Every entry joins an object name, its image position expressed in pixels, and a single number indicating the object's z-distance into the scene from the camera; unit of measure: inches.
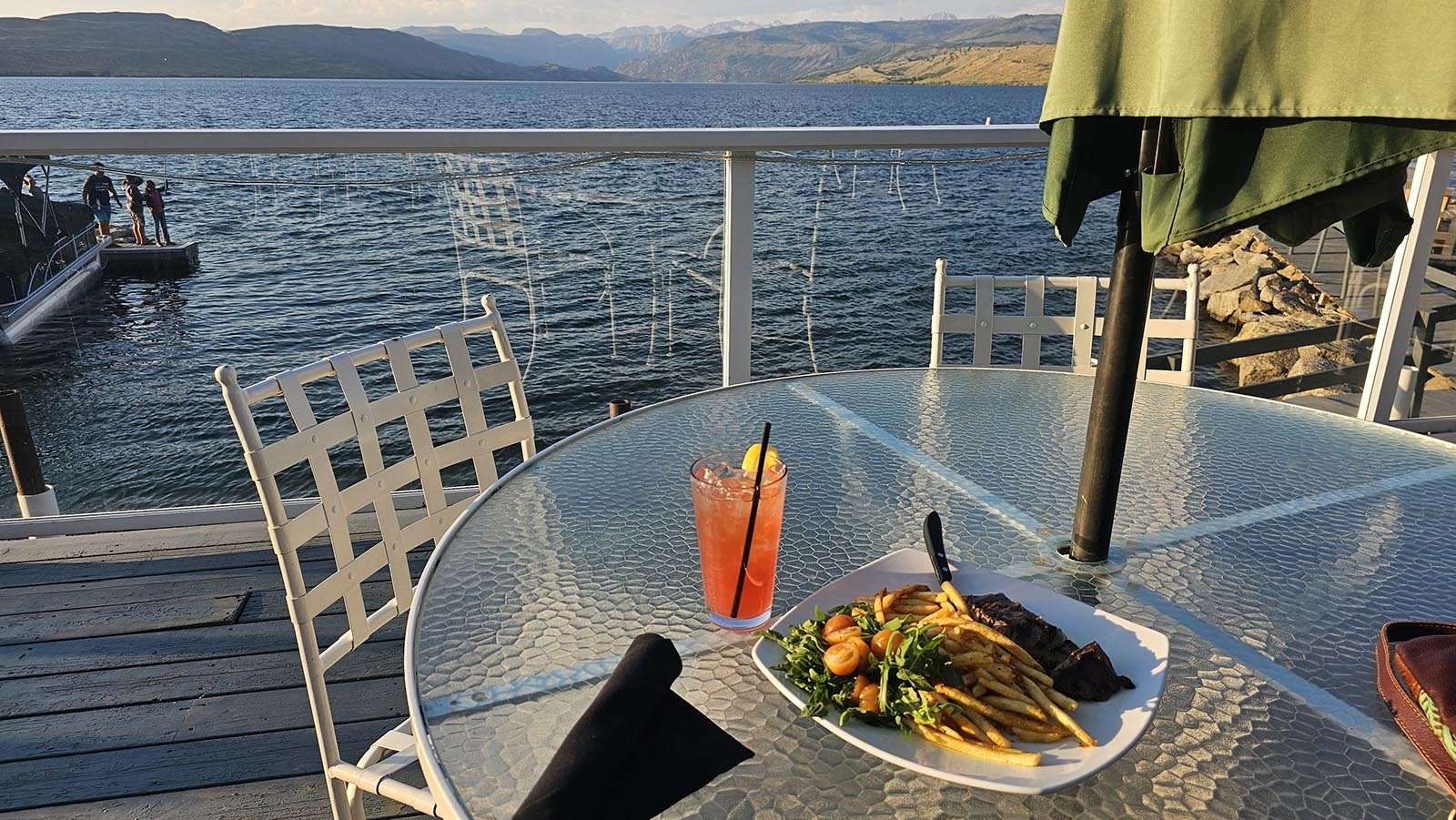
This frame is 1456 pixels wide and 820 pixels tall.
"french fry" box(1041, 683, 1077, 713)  29.8
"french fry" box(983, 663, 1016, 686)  30.1
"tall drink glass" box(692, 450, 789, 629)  36.1
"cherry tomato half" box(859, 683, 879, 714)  30.0
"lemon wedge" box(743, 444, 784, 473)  37.7
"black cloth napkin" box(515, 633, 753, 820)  27.0
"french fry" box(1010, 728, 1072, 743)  28.6
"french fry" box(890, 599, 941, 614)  34.6
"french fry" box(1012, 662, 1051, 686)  30.4
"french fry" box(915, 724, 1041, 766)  27.0
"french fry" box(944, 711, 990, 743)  28.6
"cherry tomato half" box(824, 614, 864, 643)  32.4
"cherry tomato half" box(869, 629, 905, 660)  30.5
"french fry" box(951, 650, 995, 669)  30.4
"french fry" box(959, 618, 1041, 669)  31.0
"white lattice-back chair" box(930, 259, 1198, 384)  83.4
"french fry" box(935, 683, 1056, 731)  28.9
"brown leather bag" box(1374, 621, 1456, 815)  29.4
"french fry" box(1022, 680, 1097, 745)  28.2
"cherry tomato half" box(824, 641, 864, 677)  31.0
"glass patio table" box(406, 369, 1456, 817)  29.7
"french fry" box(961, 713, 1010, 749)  28.0
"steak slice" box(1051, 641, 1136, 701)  30.9
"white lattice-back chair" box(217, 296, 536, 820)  47.5
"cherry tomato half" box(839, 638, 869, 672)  31.3
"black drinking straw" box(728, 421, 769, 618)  34.8
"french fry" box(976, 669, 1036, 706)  29.5
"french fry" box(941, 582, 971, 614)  33.4
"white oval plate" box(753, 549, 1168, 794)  27.3
